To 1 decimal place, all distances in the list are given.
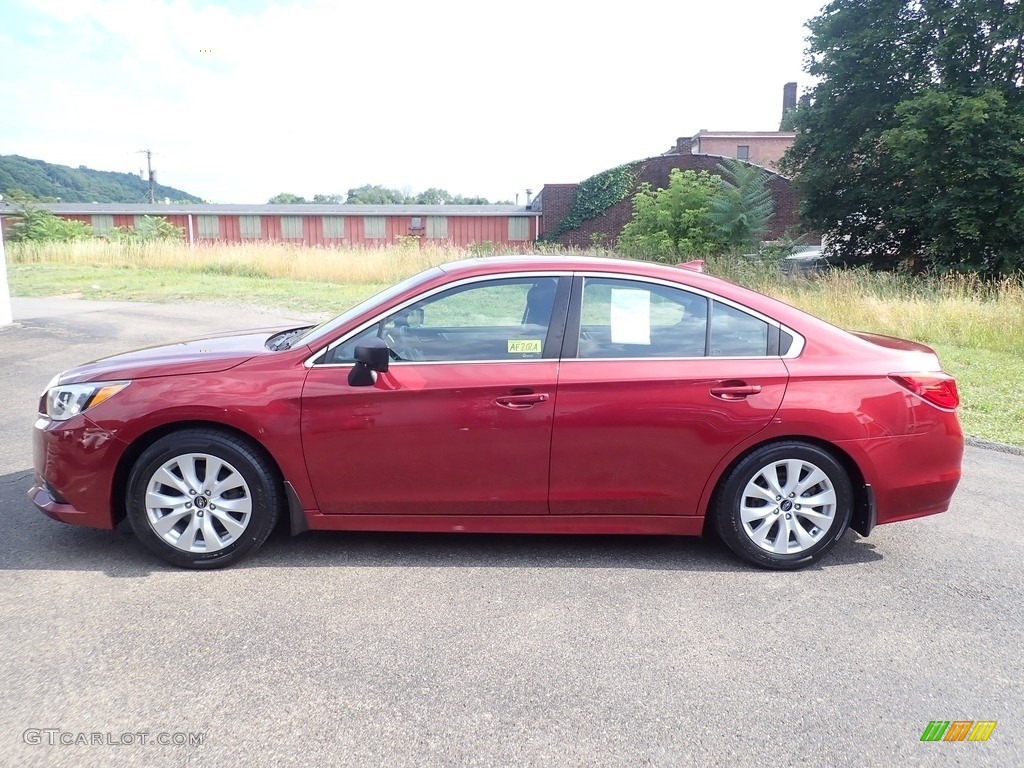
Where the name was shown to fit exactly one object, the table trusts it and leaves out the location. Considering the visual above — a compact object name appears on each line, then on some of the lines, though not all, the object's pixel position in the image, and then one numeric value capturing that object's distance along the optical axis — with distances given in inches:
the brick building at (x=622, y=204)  1641.2
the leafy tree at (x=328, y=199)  3937.3
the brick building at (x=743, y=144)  2415.5
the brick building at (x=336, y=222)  1882.4
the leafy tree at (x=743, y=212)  874.1
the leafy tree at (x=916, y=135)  856.3
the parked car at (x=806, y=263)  748.6
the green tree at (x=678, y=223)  913.5
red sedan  159.5
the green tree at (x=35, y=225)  1300.4
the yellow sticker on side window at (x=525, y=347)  164.9
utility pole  2955.0
